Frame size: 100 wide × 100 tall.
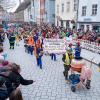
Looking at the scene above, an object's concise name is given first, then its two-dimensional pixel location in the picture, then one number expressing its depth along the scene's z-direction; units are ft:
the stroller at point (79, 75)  13.42
